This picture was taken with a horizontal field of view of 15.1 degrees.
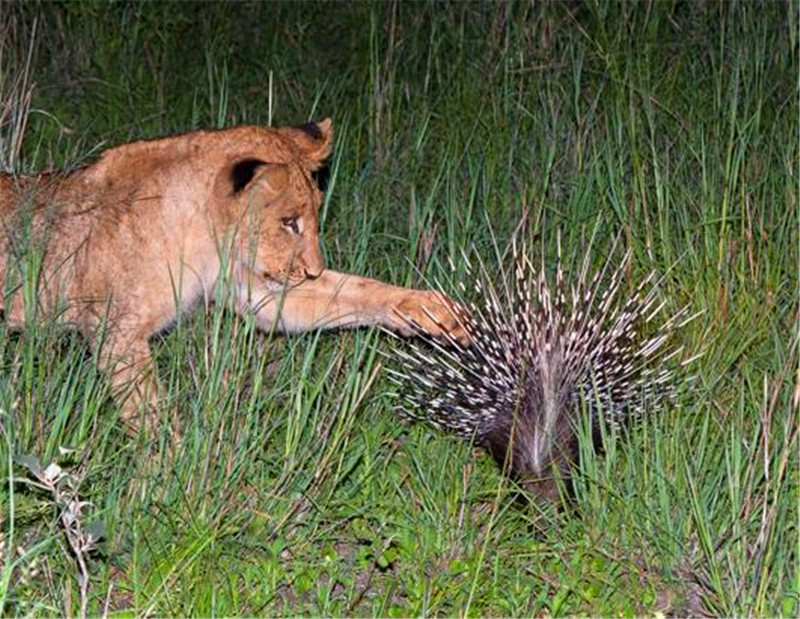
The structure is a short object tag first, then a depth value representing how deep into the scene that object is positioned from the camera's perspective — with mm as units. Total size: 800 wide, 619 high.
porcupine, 8908
